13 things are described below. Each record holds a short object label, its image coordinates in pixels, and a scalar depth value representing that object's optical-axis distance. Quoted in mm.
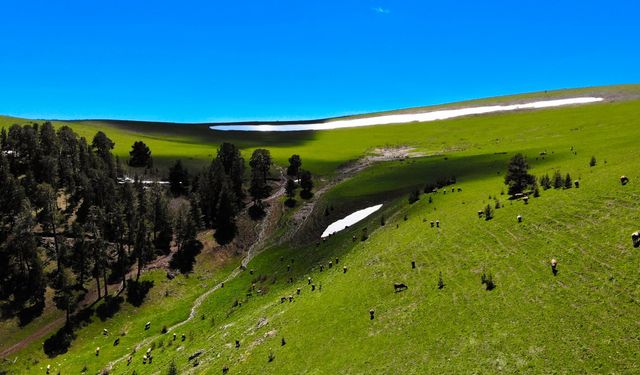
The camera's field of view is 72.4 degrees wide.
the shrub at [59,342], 63094
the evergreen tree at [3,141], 112819
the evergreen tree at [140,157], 131125
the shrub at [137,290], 74625
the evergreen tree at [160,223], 91812
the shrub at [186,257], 83688
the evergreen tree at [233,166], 106781
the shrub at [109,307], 70938
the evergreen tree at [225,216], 93625
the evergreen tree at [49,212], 80250
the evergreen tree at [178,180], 114562
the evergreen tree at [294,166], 121375
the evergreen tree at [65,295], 67938
